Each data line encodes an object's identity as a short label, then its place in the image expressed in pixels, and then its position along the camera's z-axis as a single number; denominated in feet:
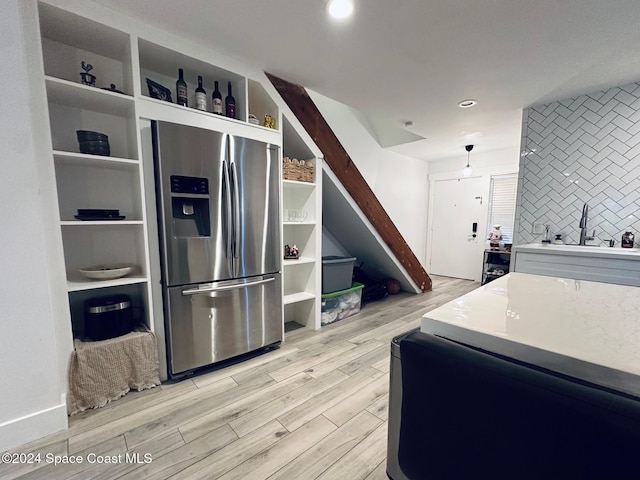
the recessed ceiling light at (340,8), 5.02
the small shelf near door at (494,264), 15.17
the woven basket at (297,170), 8.63
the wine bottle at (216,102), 7.05
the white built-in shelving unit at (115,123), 5.59
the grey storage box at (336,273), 10.44
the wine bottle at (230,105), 7.39
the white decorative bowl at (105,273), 5.77
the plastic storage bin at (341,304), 10.36
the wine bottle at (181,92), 6.62
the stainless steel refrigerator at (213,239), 6.20
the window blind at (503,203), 15.43
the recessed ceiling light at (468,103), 9.23
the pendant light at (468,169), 14.78
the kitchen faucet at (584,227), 8.90
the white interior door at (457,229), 16.84
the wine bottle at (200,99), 6.83
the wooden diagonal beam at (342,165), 8.54
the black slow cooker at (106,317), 5.84
